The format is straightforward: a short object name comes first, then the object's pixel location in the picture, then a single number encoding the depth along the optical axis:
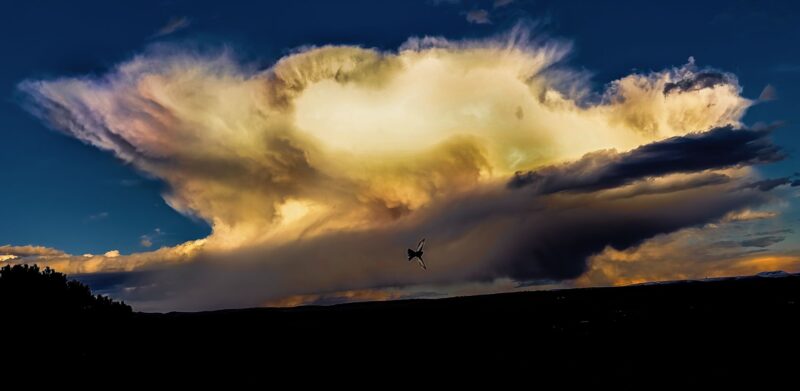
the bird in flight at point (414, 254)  106.32
